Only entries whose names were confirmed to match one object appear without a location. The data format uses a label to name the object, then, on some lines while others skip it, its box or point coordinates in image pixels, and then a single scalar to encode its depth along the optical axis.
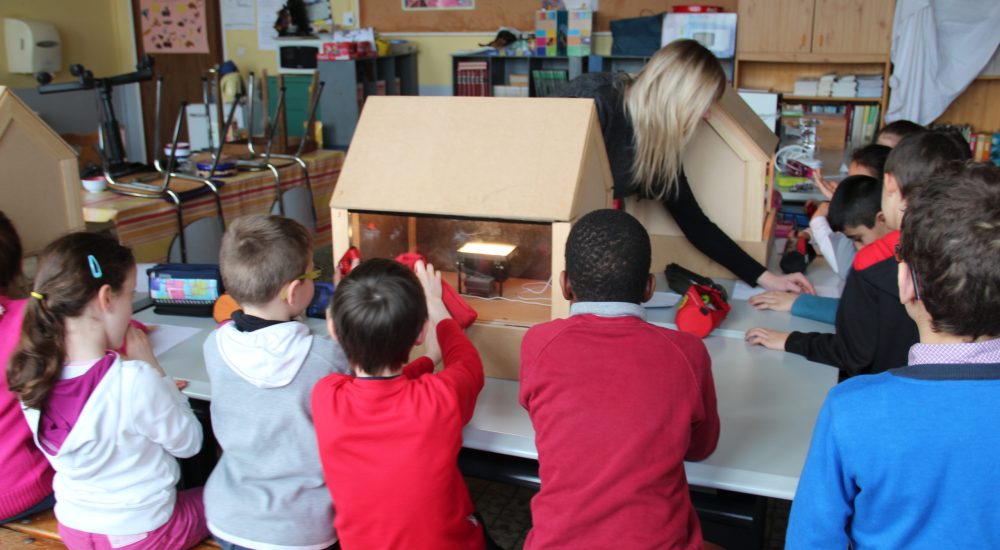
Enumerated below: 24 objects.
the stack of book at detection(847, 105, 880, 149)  5.21
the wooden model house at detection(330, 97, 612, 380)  1.66
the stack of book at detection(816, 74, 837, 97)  5.22
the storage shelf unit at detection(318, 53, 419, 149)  5.45
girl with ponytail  1.45
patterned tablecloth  3.31
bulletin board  5.77
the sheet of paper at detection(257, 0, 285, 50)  6.67
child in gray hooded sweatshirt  1.45
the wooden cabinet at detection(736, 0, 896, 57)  5.02
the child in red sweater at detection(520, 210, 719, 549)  1.20
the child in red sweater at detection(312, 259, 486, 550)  1.33
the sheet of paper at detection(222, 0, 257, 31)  6.76
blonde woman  2.21
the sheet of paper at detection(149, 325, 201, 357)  1.97
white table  1.37
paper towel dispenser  5.57
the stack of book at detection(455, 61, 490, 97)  5.97
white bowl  3.51
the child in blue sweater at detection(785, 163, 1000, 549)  0.96
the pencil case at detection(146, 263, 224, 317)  2.16
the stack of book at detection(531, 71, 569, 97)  5.78
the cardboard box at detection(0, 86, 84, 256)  2.23
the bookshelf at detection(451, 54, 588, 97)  5.82
